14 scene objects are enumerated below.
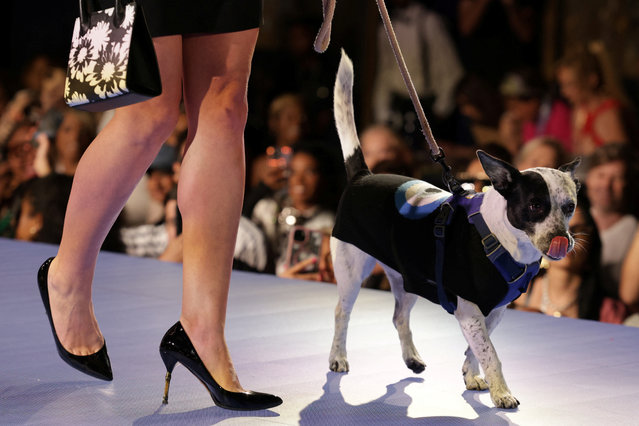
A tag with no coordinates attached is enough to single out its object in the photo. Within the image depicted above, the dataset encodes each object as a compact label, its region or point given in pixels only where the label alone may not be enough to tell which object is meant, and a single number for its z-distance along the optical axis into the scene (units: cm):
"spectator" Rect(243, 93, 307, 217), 918
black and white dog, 449
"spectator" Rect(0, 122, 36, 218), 1160
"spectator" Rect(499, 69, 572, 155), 759
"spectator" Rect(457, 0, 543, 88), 770
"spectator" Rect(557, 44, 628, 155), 730
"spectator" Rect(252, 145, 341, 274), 891
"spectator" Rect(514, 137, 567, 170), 752
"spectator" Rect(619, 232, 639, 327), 714
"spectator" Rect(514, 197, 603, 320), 731
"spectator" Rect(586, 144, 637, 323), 724
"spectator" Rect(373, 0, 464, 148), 819
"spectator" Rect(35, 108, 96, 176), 1110
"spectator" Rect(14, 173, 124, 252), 1123
